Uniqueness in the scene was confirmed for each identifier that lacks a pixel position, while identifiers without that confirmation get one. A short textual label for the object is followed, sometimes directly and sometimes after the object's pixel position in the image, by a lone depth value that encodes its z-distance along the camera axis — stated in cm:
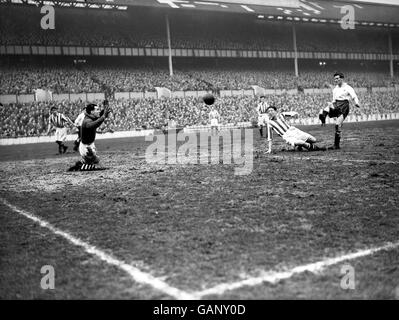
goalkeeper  1060
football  1625
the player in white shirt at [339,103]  1248
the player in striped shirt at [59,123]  1800
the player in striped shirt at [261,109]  1974
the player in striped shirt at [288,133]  1231
